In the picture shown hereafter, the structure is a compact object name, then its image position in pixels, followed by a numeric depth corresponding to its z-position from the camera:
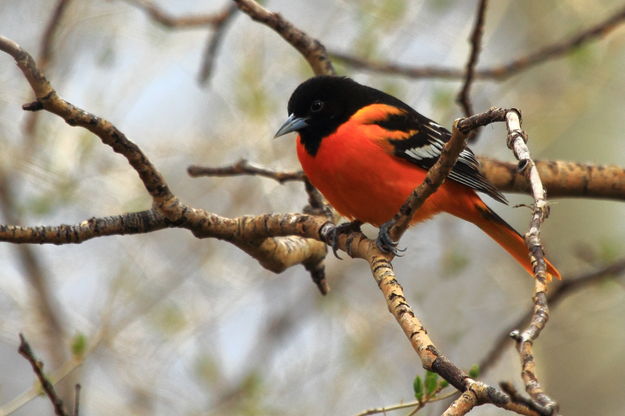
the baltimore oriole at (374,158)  8.34
